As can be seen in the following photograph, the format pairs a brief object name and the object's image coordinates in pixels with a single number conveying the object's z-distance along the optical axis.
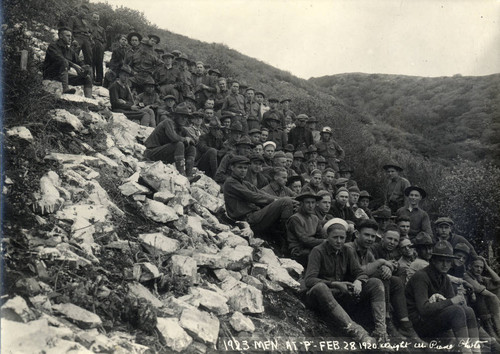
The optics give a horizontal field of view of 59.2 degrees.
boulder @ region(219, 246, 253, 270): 5.21
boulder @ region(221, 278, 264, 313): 4.59
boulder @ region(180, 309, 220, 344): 3.85
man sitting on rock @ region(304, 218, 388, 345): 5.02
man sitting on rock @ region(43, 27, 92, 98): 7.85
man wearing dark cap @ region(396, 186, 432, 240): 8.12
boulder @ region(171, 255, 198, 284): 4.51
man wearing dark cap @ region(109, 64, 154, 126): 9.16
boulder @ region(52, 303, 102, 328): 3.32
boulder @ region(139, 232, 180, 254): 4.66
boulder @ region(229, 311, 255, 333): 4.25
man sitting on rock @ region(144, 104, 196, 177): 7.37
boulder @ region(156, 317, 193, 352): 3.60
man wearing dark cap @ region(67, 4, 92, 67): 10.82
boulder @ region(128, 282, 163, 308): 3.93
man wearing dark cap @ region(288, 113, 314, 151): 12.06
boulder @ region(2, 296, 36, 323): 2.96
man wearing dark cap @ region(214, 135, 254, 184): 8.29
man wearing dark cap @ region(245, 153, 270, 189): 7.95
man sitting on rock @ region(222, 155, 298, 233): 6.87
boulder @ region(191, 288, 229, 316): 4.27
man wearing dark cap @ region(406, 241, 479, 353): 5.23
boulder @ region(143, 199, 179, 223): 5.32
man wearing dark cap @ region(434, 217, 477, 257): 7.13
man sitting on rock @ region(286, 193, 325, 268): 6.51
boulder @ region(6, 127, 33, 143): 4.77
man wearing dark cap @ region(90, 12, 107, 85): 11.12
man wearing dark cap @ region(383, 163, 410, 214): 9.92
